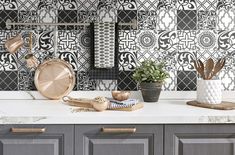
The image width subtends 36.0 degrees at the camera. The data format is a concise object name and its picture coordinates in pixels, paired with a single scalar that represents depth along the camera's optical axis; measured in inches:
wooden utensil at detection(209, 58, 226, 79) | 90.0
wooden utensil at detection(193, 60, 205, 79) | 90.2
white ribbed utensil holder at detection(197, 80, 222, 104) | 87.3
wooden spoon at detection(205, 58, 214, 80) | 90.2
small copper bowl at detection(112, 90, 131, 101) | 87.4
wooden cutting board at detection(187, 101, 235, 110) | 81.3
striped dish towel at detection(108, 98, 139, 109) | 80.9
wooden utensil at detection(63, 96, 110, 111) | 78.1
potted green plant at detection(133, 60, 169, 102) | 91.4
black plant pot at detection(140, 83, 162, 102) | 91.2
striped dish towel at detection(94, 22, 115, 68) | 95.3
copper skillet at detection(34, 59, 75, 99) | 95.8
